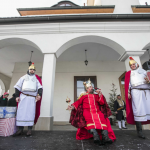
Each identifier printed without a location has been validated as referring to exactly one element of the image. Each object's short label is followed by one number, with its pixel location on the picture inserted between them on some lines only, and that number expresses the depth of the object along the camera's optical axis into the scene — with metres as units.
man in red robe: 1.91
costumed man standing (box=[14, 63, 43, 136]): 2.47
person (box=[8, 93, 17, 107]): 4.86
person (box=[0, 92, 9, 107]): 4.85
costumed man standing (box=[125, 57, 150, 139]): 2.38
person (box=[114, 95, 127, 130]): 4.84
